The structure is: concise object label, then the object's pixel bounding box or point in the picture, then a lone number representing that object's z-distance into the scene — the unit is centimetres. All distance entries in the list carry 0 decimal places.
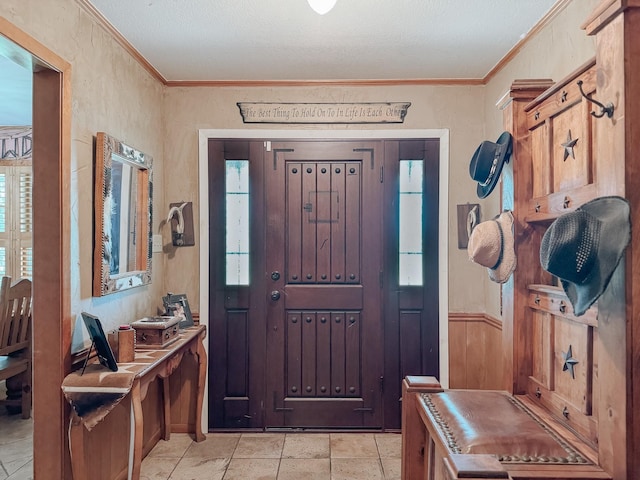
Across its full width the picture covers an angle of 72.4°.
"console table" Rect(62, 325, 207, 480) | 183
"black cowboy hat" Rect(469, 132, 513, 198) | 172
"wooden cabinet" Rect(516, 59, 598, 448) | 131
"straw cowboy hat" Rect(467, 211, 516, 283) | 166
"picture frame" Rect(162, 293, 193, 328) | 286
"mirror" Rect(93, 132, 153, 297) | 219
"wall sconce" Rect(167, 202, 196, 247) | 306
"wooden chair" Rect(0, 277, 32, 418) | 320
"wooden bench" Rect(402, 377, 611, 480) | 116
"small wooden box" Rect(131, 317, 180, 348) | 241
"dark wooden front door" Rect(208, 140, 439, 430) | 313
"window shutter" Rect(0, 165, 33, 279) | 459
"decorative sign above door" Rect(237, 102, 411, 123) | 312
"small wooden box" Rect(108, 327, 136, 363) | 210
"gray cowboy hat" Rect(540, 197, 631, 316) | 106
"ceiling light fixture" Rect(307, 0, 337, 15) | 158
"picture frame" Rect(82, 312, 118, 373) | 186
